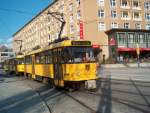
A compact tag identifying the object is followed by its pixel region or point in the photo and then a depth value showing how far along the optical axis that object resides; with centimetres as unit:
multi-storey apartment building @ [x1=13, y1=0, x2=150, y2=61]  2676
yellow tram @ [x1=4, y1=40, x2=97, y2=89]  744
